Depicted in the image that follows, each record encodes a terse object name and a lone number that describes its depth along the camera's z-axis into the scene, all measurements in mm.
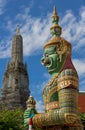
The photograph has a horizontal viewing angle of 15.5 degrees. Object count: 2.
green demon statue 13750
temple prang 43219
